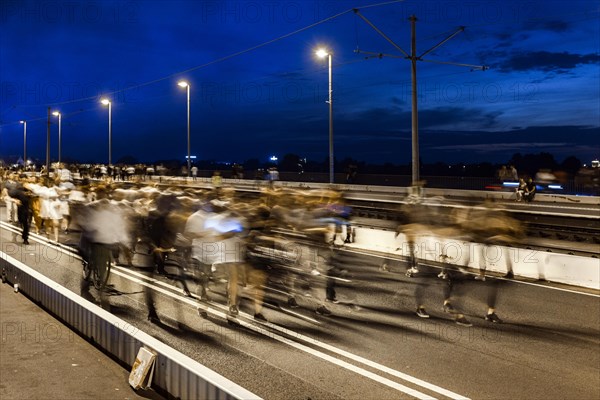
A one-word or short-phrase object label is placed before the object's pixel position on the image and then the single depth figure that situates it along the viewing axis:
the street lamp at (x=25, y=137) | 96.69
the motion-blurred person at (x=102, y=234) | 9.75
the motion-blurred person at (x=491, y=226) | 9.60
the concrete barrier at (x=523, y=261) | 11.80
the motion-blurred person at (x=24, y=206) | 17.31
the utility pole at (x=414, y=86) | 22.92
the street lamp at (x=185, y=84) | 49.74
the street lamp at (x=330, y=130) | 37.16
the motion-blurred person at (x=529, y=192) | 30.25
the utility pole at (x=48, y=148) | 61.17
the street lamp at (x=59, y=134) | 81.76
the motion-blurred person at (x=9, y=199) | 18.88
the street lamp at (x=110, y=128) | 66.65
